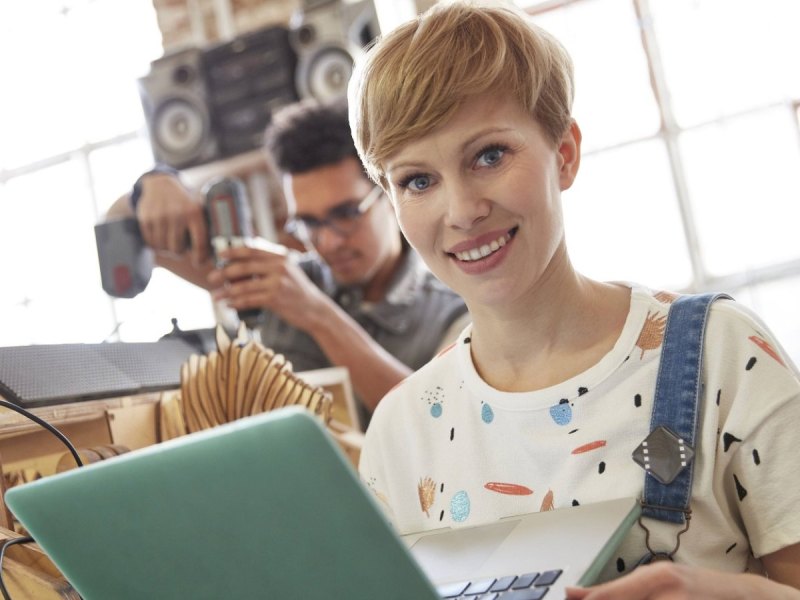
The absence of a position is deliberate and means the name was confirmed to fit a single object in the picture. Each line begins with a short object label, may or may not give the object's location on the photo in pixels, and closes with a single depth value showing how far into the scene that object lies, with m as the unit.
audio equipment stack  3.14
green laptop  0.50
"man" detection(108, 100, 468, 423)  2.06
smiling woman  0.75
